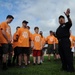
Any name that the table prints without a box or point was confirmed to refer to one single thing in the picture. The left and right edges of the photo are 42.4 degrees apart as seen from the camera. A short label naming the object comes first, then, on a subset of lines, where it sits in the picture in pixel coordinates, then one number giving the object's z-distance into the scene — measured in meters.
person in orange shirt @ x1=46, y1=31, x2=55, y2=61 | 6.86
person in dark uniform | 3.51
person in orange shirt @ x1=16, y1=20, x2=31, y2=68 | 4.37
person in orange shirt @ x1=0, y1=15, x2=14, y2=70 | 3.81
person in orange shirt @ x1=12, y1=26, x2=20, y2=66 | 4.52
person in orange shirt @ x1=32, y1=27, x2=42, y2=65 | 5.35
